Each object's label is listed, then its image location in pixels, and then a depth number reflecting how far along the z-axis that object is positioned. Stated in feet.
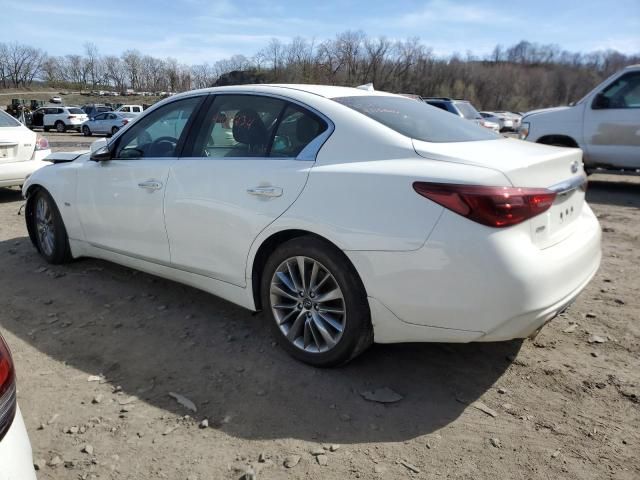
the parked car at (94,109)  133.90
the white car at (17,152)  25.17
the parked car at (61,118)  110.42
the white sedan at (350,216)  7.66
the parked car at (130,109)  121.39
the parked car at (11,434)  4.69
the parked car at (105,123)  100.22
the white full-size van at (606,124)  26.63
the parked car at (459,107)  51.92
